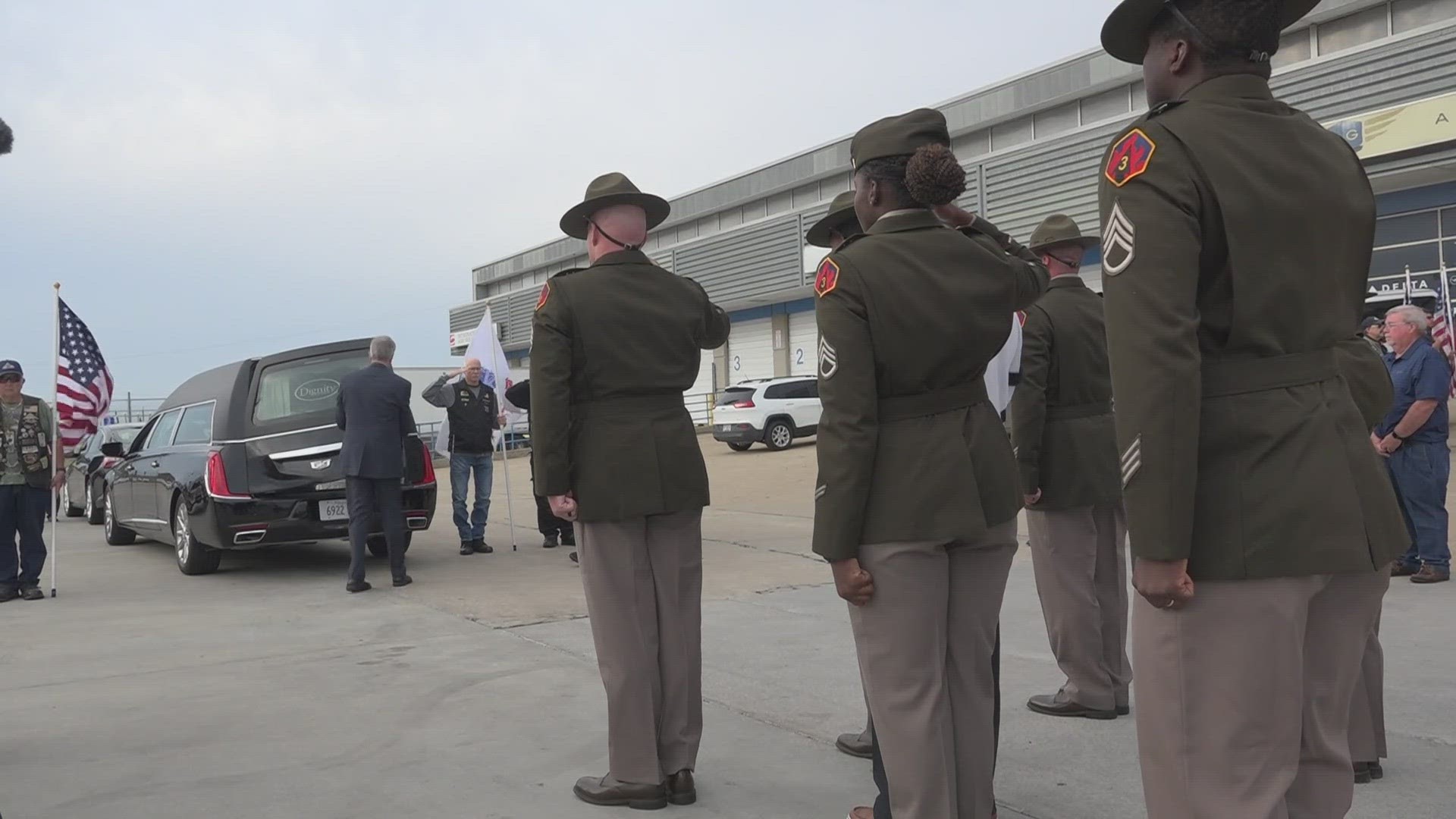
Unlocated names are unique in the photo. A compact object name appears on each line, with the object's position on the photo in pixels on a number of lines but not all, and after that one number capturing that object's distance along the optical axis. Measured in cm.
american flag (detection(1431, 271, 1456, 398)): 1516
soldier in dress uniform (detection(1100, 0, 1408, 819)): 221
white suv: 2619
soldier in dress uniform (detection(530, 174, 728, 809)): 401
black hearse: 915
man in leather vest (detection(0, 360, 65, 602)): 865
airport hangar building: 2303
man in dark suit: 868
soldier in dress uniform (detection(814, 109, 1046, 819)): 307
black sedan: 1580
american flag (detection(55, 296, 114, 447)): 937
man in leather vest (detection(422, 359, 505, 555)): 1110
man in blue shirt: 764
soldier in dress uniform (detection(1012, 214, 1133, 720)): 471
